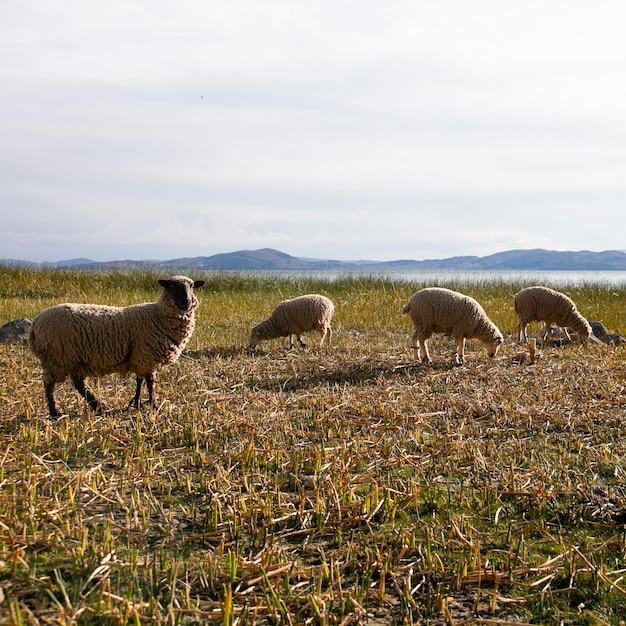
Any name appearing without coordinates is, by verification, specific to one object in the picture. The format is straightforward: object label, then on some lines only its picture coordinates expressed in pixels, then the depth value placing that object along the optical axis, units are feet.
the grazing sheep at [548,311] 40.34
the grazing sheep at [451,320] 32.65
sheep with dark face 20.74
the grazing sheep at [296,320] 38.60
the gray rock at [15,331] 36.14
